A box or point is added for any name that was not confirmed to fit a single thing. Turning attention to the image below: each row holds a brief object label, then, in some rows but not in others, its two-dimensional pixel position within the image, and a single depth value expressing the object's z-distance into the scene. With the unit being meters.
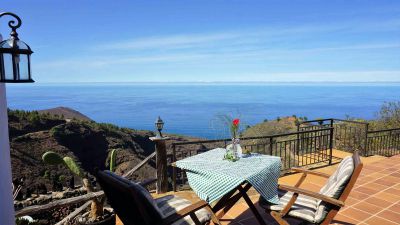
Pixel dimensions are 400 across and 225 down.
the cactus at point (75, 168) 3.76
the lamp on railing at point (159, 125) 5.02
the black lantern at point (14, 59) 1.97
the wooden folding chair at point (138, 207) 2.35
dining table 2.98
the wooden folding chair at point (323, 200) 2.72
